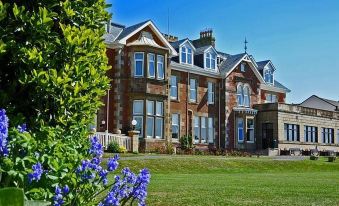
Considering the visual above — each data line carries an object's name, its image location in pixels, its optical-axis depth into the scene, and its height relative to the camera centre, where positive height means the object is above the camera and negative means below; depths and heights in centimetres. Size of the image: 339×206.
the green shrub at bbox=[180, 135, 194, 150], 3772 -66
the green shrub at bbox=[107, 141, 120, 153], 2891 -78
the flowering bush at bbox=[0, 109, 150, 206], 359 -31
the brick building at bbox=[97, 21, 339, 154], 3406 +358
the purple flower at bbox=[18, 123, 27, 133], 411 +4
